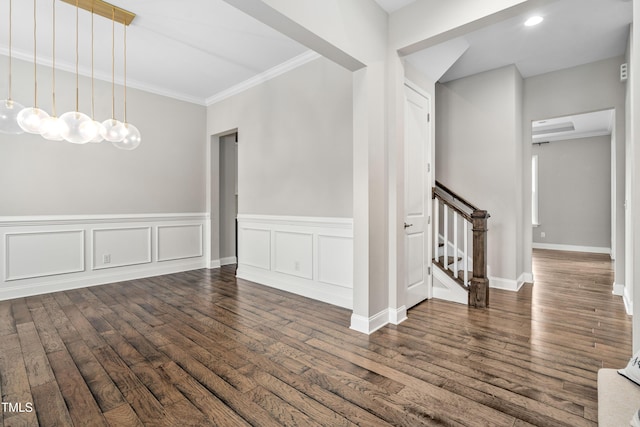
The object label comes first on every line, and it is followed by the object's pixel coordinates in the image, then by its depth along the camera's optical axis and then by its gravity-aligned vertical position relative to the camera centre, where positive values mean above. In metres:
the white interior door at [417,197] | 3.24 +0.16
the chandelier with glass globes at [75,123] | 2.44 +0.75
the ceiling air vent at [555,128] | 6.61 +1.80
